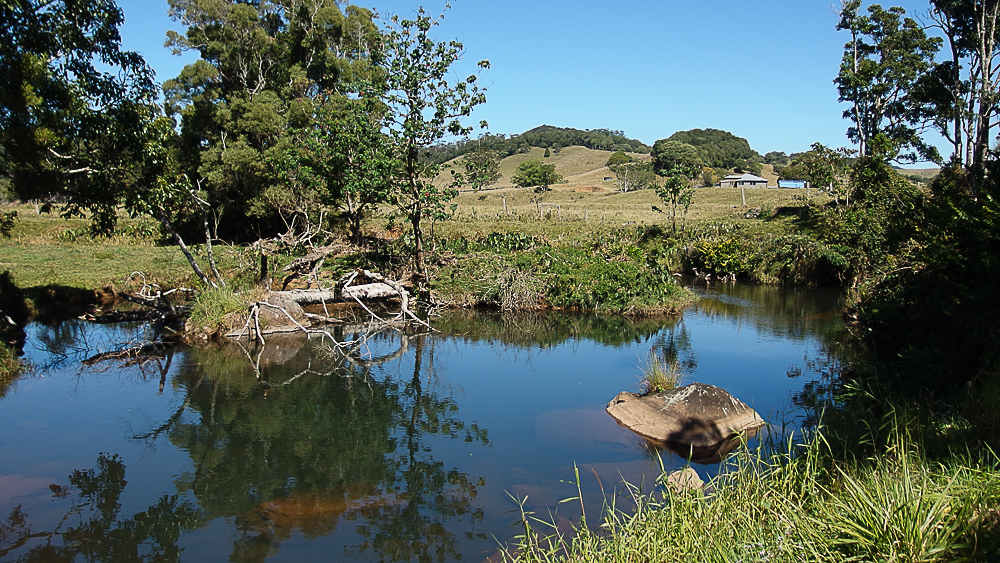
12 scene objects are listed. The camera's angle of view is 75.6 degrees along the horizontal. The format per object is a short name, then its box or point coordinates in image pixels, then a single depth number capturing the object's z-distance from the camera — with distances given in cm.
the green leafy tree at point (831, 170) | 3194
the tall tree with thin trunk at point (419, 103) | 1766
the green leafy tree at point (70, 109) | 1135
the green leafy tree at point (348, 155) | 1825
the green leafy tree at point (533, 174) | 8006
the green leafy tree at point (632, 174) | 8056
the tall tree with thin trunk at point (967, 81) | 2875
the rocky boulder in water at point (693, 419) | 930
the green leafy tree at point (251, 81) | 2633
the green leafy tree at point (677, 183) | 3030
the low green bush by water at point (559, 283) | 1897
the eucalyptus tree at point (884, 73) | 3569
